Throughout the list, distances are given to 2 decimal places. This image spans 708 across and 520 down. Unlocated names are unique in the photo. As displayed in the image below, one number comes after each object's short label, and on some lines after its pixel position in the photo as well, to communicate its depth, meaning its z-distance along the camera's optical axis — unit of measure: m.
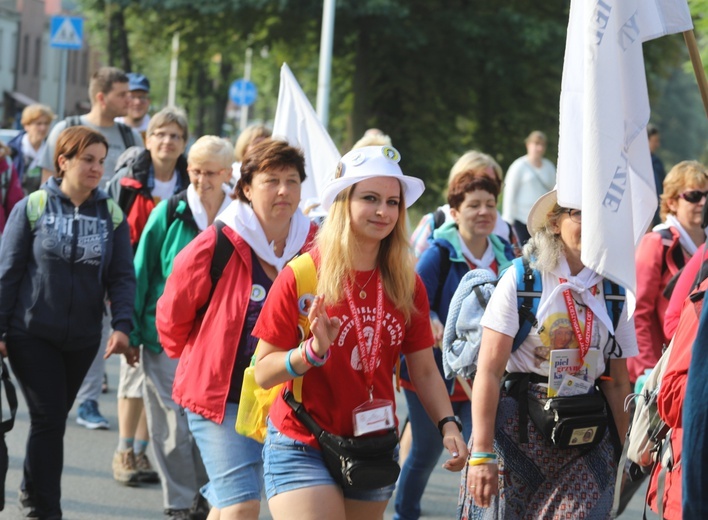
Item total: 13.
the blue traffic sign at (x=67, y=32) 35.95
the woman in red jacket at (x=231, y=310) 10.41
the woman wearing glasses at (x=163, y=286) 13.88
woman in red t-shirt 8.78
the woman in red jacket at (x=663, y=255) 14.91
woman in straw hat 9.56
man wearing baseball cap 20.89
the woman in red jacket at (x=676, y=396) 7.34
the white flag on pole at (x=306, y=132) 17.27
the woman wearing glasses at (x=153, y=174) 16.40
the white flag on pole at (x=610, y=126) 8.98
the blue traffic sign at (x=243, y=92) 65.29
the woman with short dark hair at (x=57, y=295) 12.92
